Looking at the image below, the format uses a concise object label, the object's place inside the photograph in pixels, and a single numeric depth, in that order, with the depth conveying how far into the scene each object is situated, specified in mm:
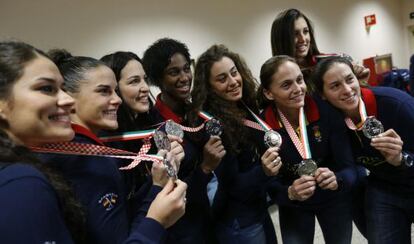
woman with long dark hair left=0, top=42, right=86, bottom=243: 840
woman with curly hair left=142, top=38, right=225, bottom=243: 2102
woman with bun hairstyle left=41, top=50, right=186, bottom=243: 1189
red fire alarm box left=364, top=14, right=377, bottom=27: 9117
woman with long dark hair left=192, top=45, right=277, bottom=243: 2217
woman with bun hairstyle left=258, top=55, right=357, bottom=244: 2238
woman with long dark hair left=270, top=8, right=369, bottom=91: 2971
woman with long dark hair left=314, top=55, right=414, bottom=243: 2076
